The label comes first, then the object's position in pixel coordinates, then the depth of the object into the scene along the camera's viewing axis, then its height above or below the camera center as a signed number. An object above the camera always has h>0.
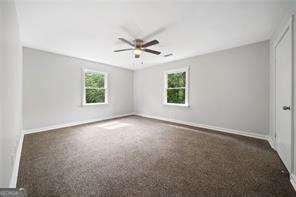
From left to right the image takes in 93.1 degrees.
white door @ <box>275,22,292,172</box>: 1.87 +0.02
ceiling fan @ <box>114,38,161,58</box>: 3.05 +1.14
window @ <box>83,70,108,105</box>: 5.06 +0.38
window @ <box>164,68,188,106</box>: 4.96 +0.38
